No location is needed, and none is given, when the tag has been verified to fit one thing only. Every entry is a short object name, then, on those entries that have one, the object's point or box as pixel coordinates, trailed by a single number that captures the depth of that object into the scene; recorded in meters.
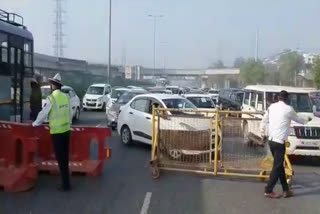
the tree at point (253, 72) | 69.94
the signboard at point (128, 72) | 39.31
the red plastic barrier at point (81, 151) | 9.23
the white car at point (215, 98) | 30.70
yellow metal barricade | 9.25
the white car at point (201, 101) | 19.18
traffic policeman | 8.03
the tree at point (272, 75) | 70.50
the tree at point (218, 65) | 107.86
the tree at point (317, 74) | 39.22
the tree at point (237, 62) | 97.65
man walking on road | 7.91
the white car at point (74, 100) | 20.95
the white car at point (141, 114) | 12.79
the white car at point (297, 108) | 11.18
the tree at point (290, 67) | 68.50
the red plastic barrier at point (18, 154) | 8.14
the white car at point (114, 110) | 17.61
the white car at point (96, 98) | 30.56
